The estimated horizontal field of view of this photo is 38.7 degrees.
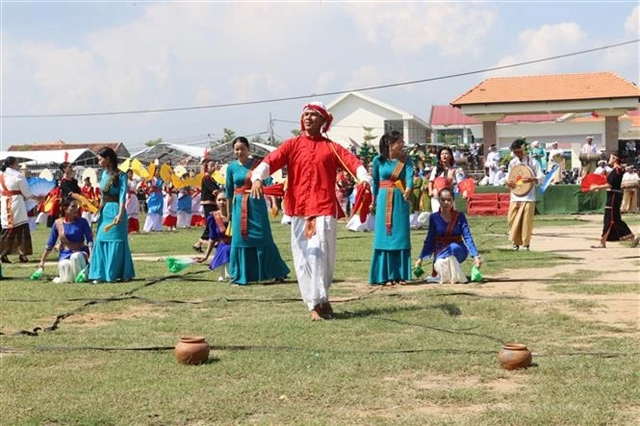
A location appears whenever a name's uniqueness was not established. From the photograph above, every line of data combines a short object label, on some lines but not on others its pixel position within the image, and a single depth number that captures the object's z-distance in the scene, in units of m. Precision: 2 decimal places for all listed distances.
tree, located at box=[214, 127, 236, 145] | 59.41
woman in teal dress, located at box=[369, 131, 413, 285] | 10.98
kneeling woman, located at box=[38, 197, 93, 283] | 11.95
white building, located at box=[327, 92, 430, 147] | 65.56
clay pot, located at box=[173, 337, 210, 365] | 6.36
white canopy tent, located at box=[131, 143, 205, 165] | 44.44
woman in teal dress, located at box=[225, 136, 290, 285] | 11.55
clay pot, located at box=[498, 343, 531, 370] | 5.91
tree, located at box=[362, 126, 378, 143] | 56.68
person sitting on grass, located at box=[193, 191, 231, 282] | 11.87
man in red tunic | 8.35
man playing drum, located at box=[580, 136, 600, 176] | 29.47
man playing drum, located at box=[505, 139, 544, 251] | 14.65
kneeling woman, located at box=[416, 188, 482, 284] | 10.74
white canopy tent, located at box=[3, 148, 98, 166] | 42.49
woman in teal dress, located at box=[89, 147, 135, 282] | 11.77
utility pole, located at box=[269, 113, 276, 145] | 66.47
